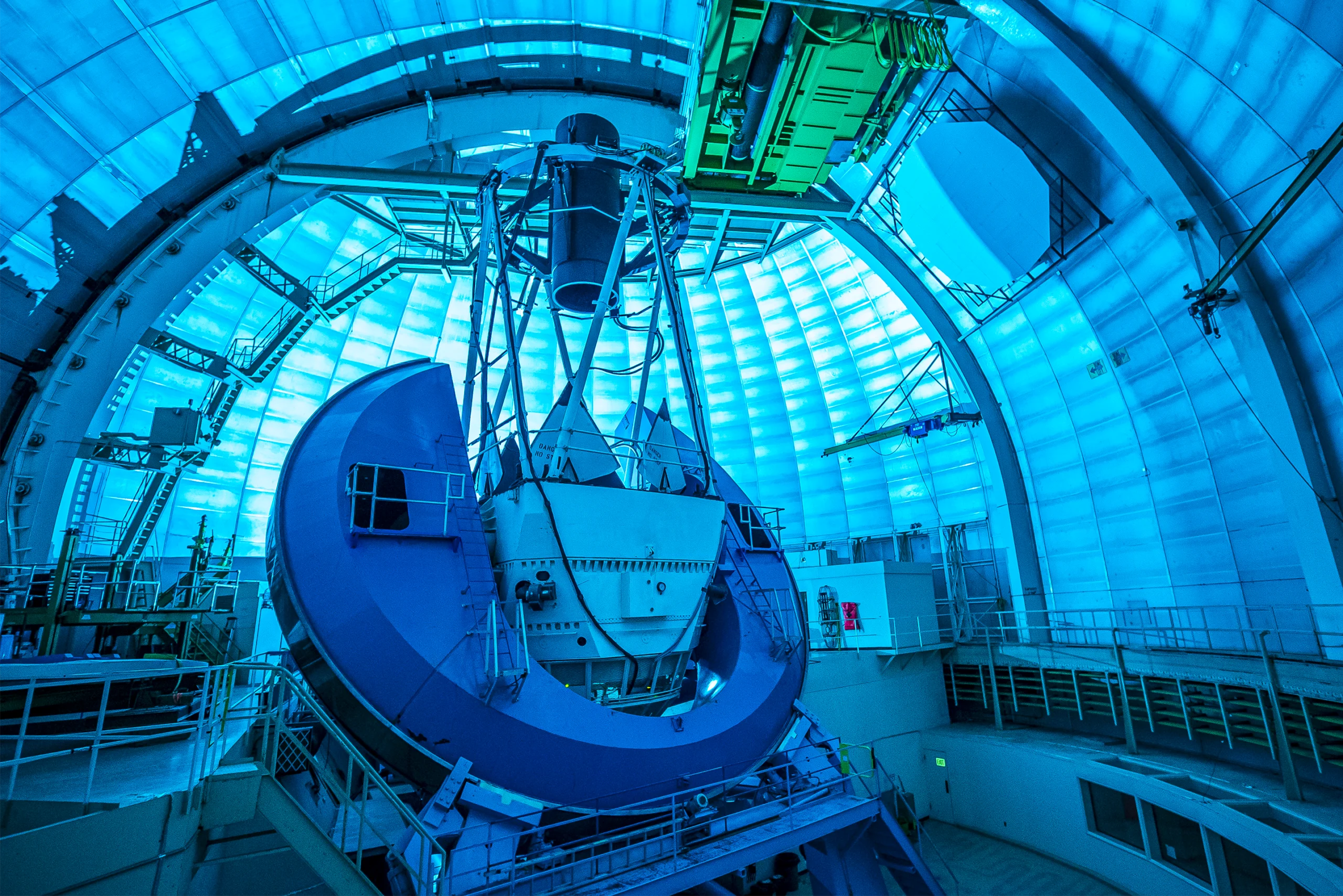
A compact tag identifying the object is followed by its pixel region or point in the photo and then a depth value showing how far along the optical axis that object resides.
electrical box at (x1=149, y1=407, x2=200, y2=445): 16.43
